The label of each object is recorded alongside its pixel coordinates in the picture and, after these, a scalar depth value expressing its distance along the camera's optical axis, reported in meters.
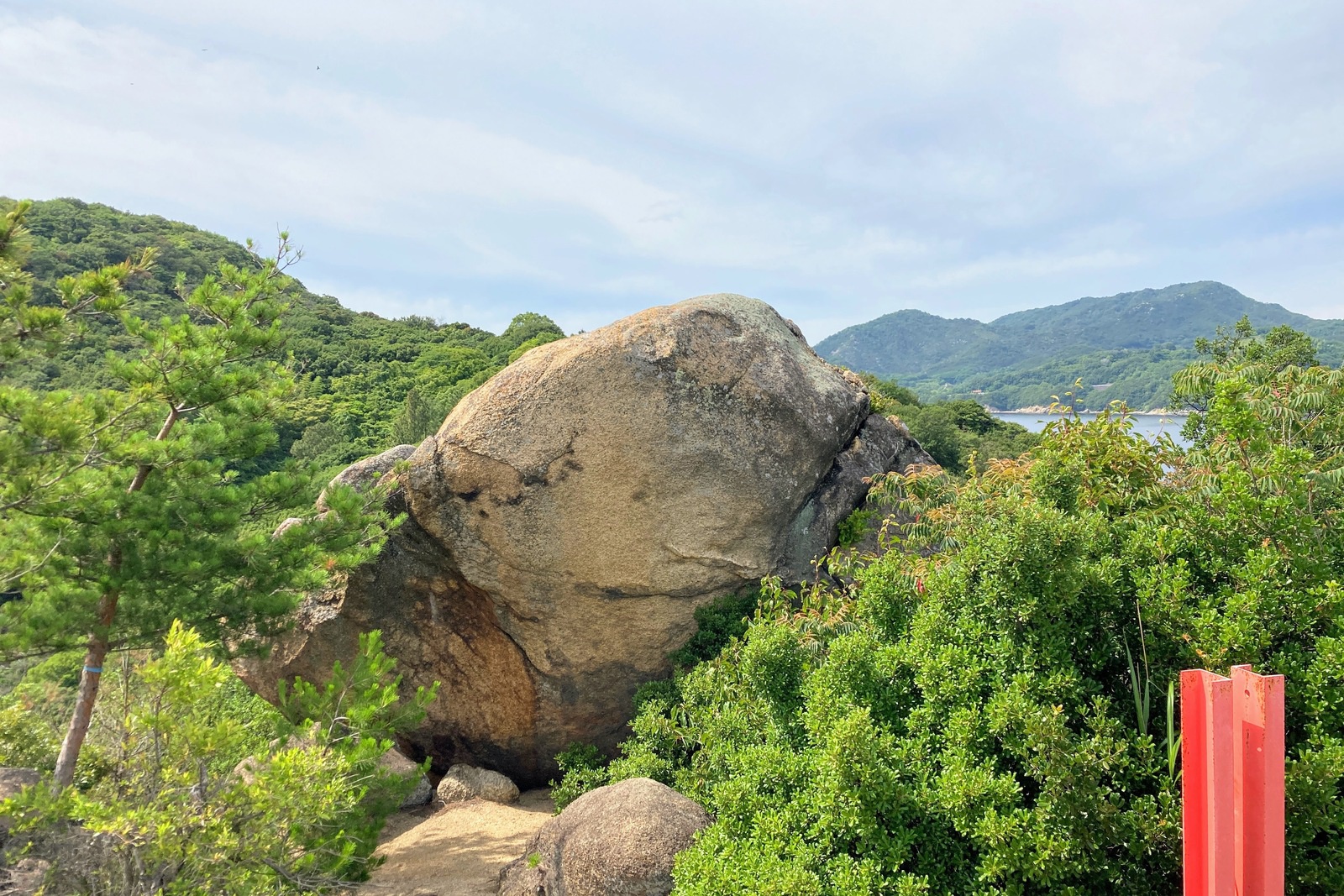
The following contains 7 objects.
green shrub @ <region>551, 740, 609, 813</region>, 9.02
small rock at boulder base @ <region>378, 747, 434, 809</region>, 10.52
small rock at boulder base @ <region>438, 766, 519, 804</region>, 10.28
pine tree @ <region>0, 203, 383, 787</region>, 6.46
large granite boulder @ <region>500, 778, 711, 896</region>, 5.62
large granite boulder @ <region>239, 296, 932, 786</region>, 8.98
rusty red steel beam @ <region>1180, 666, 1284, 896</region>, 2.88
